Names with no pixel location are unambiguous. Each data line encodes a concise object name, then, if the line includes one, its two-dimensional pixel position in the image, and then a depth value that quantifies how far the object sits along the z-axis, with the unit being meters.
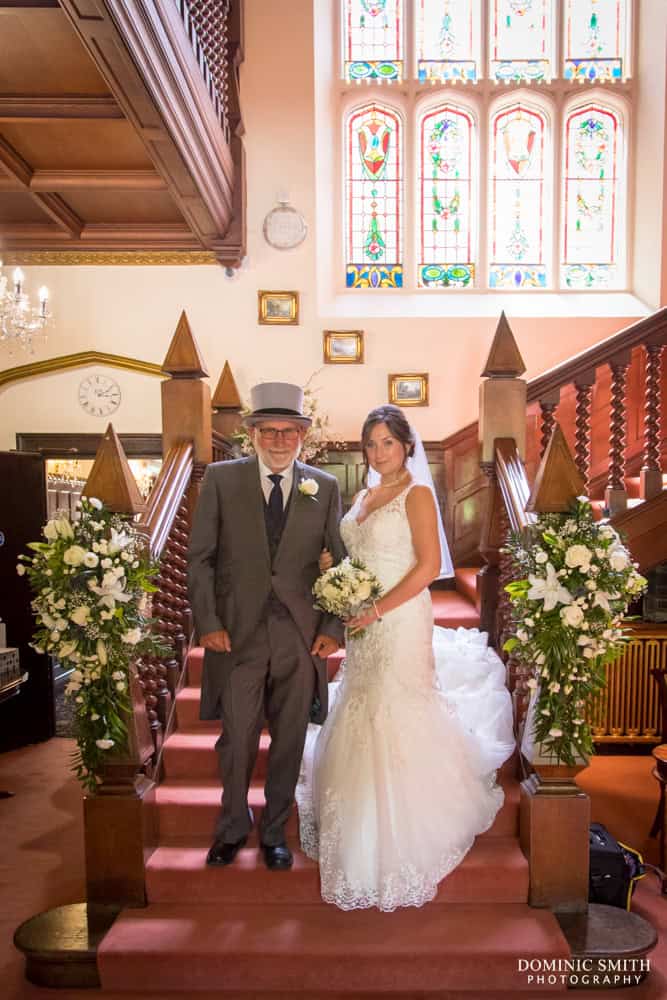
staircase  2.87
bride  3.02
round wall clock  7.48
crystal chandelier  5.97
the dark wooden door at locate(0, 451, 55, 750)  5.91
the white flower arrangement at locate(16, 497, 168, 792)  3.02
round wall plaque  7.43
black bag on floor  3.35
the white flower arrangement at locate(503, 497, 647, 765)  3.09
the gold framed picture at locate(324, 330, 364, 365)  7.46
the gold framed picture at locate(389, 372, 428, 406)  7.46
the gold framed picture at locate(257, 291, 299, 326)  7.43
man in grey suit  3.15
